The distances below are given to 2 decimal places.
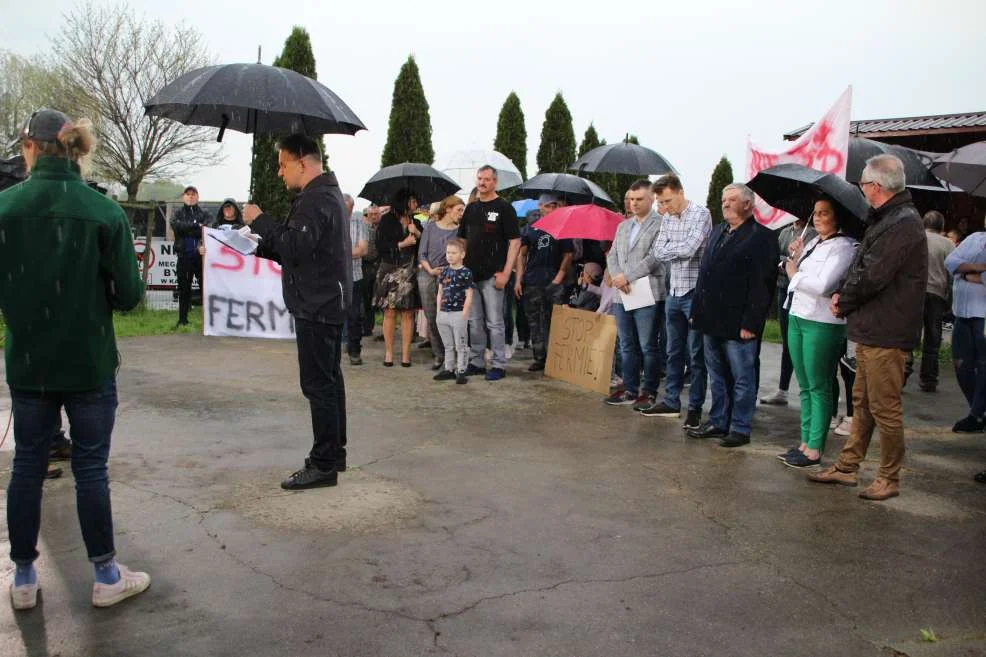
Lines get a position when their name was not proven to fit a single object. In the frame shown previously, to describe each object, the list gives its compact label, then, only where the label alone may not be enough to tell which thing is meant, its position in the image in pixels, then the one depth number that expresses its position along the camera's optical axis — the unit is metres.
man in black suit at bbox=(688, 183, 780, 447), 6.37
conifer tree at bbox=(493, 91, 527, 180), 24.67
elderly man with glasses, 5.09
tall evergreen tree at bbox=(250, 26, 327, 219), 16.66
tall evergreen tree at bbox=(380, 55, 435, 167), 20.38
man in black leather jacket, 5.00
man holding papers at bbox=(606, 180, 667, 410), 7.69
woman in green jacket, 3.37
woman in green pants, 5.78
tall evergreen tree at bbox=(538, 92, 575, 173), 24.88
